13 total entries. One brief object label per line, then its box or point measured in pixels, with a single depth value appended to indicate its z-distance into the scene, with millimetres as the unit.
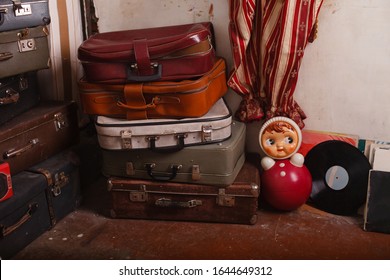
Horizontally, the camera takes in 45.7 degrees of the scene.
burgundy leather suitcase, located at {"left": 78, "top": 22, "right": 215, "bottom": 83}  2064
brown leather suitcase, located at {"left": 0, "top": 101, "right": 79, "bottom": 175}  2133
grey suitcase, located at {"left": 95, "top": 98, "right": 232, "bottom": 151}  2141
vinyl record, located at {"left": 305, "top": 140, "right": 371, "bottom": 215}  2316
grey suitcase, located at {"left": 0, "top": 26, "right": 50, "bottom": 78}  2107
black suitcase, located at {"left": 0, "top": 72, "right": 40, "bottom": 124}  2178
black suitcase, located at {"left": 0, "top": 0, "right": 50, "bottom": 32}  2080
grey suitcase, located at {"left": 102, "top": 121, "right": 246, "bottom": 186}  2176
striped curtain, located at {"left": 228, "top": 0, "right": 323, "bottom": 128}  2191
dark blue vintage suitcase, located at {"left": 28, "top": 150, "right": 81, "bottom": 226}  2260
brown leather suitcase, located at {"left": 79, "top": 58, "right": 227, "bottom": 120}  2100
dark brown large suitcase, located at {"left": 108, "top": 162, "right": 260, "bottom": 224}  2234
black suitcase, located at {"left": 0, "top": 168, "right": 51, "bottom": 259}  1992
